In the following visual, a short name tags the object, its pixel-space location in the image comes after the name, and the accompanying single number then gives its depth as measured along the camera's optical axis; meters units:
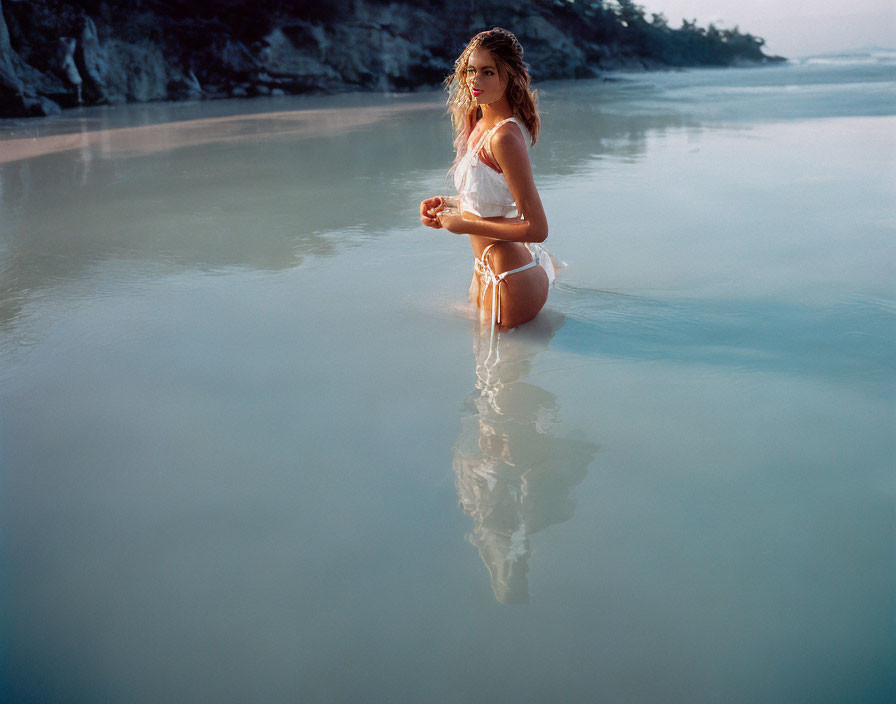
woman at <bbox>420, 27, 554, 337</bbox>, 2.68
